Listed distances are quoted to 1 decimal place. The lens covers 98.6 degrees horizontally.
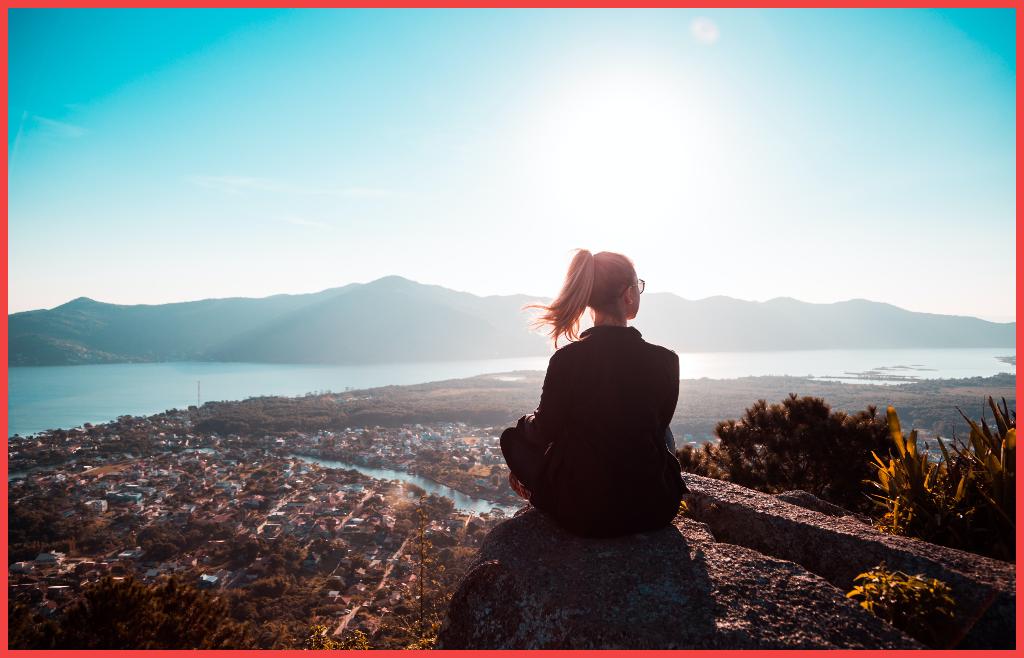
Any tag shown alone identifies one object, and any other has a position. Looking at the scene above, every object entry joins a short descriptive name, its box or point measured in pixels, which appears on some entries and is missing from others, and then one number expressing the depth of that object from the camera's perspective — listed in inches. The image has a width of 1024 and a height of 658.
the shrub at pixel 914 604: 83.9
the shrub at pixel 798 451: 313.9
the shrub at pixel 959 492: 114.0
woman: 102.3
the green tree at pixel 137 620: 131.4
